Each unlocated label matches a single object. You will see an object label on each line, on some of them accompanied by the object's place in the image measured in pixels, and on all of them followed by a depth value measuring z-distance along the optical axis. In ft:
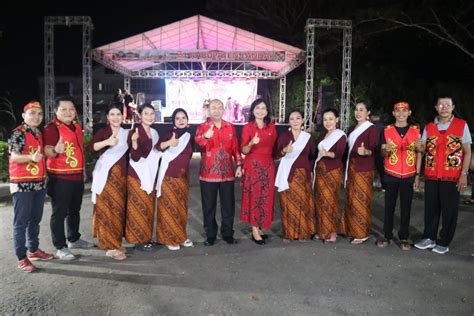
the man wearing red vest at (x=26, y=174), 11.94
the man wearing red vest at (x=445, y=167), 14.03
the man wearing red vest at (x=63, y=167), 13.08
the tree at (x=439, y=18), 39.88
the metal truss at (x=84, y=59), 40.81
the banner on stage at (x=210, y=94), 58.80
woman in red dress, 14.84
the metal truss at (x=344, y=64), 41.14
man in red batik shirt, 14.49
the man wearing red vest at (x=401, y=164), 14.52
